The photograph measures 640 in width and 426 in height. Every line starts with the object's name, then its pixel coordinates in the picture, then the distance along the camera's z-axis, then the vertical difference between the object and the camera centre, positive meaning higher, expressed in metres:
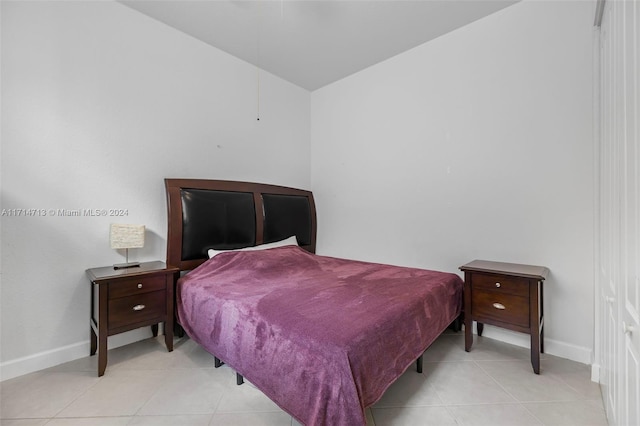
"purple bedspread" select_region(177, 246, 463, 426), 1.17 -0.62
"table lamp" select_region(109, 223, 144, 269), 2.13 -0.20
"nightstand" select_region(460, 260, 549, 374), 1.88 -0.64
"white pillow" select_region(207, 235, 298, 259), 2.58 -0.37
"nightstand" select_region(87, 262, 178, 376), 1.87 -0.67
